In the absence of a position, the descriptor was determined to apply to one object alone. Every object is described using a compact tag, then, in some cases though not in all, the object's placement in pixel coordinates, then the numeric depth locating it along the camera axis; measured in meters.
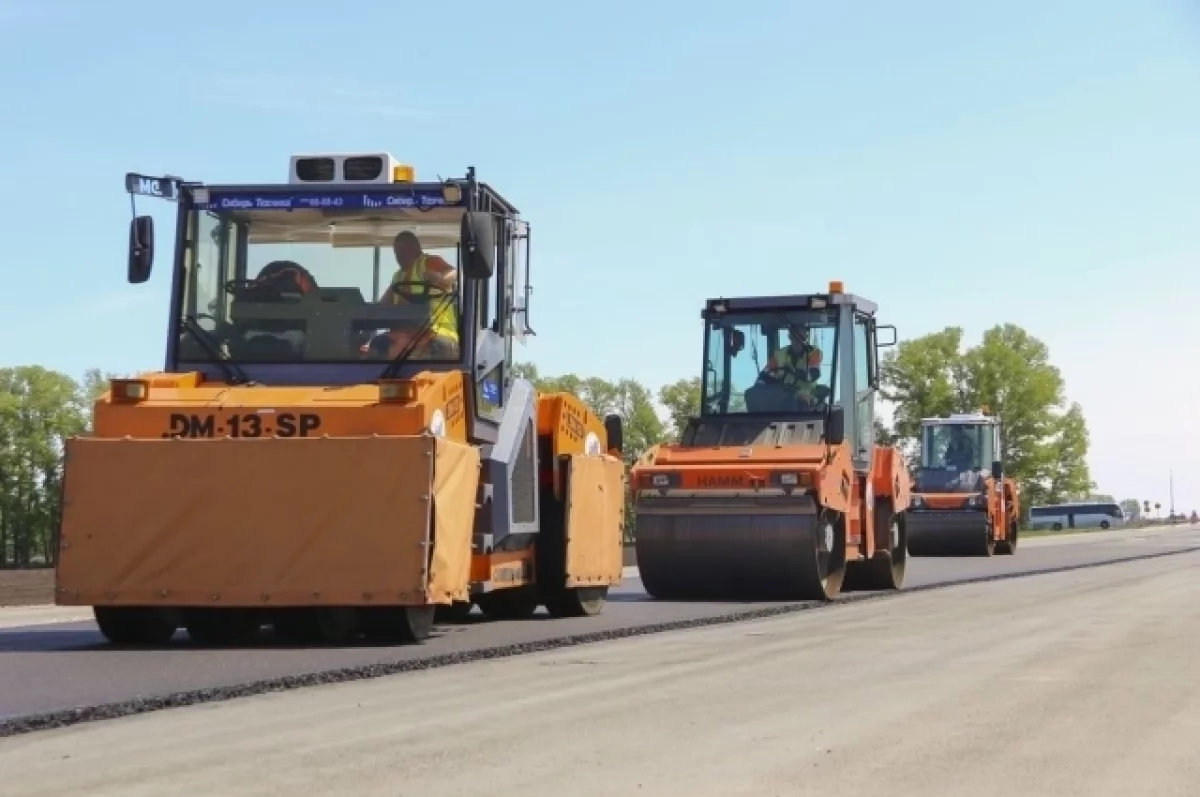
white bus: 100.38
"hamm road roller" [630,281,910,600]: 17.52
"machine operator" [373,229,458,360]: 12.27
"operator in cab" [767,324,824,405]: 19.19
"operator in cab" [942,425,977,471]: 38.66
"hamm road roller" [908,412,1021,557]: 36.44
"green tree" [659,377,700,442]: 81.31
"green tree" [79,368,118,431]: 74.69
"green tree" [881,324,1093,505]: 84.94
